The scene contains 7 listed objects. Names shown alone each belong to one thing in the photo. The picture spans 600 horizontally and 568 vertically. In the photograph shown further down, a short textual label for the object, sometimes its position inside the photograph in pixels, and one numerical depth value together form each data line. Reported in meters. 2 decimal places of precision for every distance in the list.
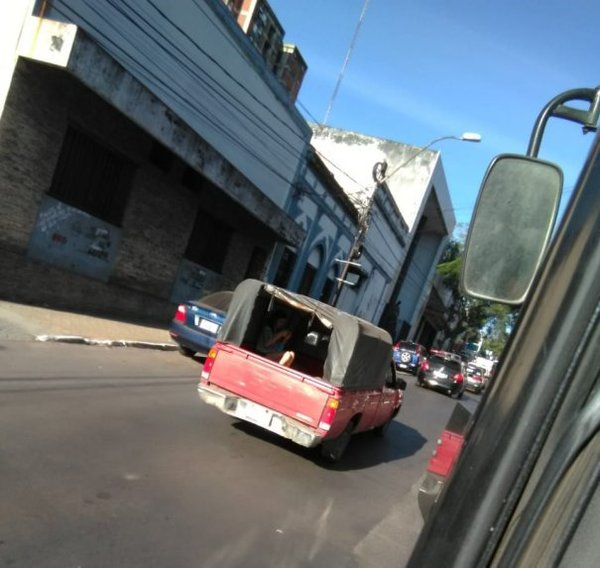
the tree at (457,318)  51.06
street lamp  21.95
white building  33.81
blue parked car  11.56
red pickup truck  7.13
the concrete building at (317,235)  22.53
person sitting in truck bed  9.49
